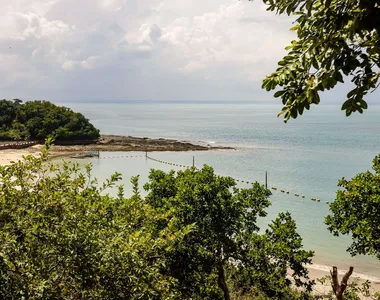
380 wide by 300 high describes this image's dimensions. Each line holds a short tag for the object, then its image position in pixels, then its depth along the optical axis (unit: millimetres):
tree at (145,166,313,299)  10344
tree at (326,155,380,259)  10609
